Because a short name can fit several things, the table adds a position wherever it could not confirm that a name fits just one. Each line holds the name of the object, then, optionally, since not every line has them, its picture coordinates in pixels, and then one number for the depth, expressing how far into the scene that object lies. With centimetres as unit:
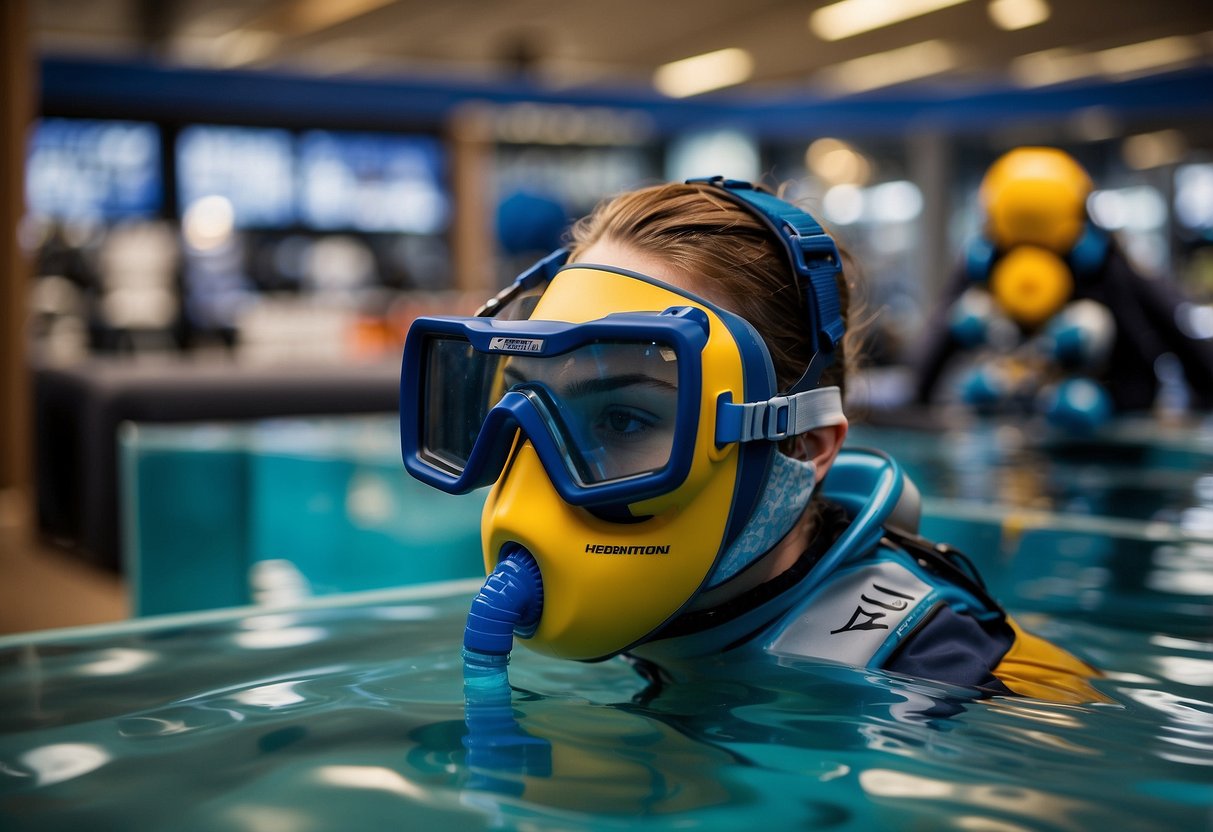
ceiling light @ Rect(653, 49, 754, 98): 1116
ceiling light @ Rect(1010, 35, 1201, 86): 1037
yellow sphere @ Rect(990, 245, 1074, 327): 358
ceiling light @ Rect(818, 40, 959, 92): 1063
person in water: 94
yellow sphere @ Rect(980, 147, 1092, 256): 354
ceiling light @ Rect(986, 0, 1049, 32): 886
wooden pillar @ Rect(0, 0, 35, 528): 540
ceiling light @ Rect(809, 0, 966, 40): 895
